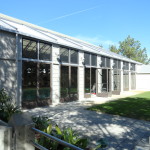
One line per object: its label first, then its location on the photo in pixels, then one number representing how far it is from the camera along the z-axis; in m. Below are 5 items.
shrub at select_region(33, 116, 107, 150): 3.18
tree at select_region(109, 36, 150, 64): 54.27
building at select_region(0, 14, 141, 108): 8.35
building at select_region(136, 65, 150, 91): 24.88
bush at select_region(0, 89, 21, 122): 4.84
